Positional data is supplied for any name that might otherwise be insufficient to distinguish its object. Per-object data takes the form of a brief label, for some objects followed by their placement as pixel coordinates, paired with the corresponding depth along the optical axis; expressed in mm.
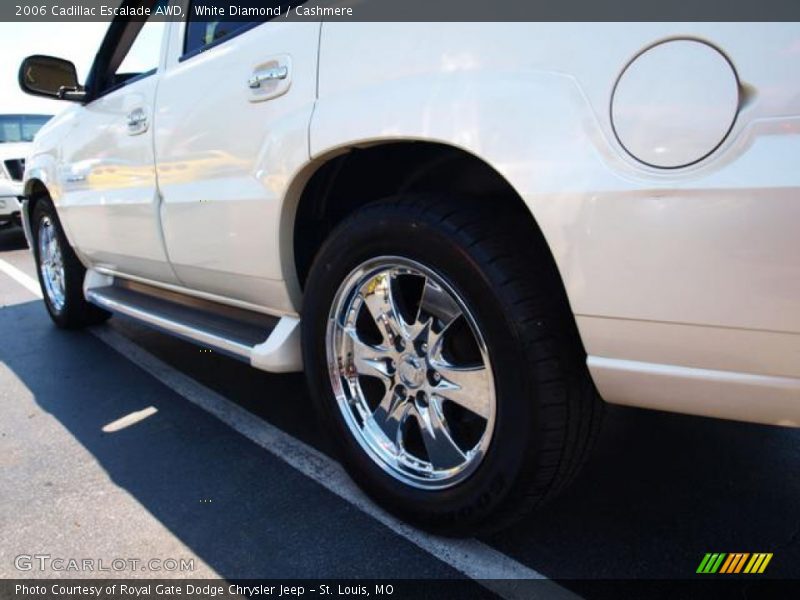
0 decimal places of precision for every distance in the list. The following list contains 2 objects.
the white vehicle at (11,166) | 8789
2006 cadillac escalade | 1202
